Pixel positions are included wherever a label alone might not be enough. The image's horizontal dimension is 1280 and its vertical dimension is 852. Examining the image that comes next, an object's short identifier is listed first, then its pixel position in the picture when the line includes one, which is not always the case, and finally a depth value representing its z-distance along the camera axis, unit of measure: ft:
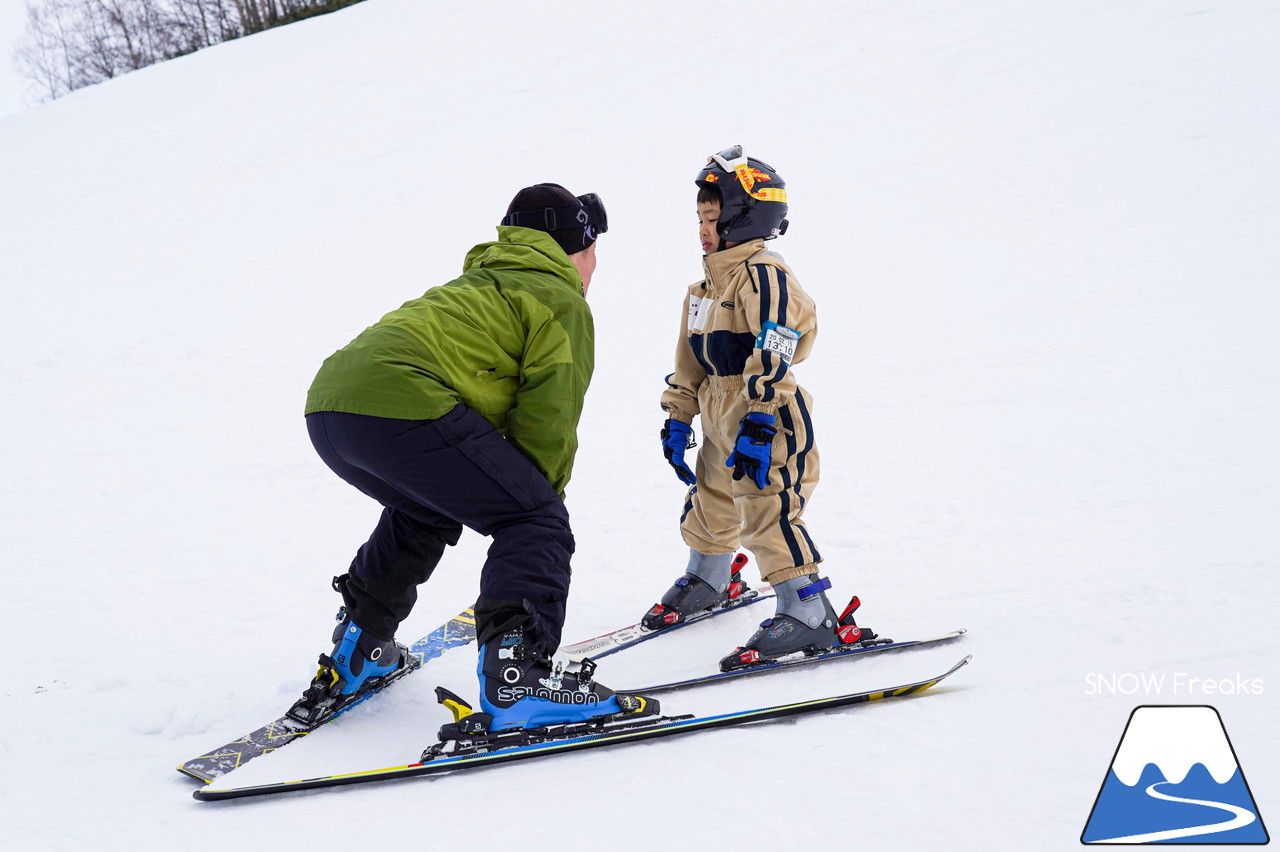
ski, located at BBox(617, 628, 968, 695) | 11.84
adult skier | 9.41
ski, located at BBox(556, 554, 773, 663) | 13.17
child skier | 11.86
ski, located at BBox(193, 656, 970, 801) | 9.31
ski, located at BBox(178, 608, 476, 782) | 9.70
